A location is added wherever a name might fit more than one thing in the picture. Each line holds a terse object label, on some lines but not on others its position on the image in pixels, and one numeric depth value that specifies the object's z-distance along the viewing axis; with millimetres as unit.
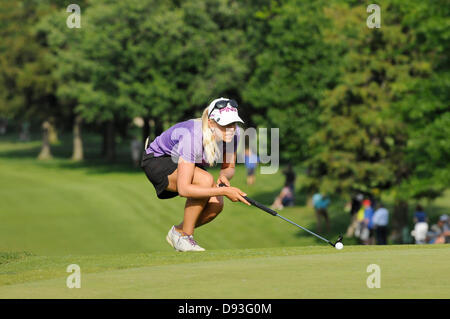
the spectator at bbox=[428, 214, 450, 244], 23469
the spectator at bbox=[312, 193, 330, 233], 33500
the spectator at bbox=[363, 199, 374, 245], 28719
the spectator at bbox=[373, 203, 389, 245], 27578
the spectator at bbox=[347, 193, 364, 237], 33938
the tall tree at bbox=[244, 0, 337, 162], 38125
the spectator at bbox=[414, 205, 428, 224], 25669
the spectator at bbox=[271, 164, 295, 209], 38966
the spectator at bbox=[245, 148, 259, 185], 42531
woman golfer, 9039
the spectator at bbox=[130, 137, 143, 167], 60384
